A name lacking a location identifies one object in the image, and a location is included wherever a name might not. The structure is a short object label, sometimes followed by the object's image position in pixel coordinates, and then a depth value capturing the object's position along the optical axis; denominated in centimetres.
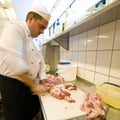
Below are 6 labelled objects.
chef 86
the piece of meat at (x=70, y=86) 107
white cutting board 66
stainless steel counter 66
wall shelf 56
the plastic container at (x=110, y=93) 70
